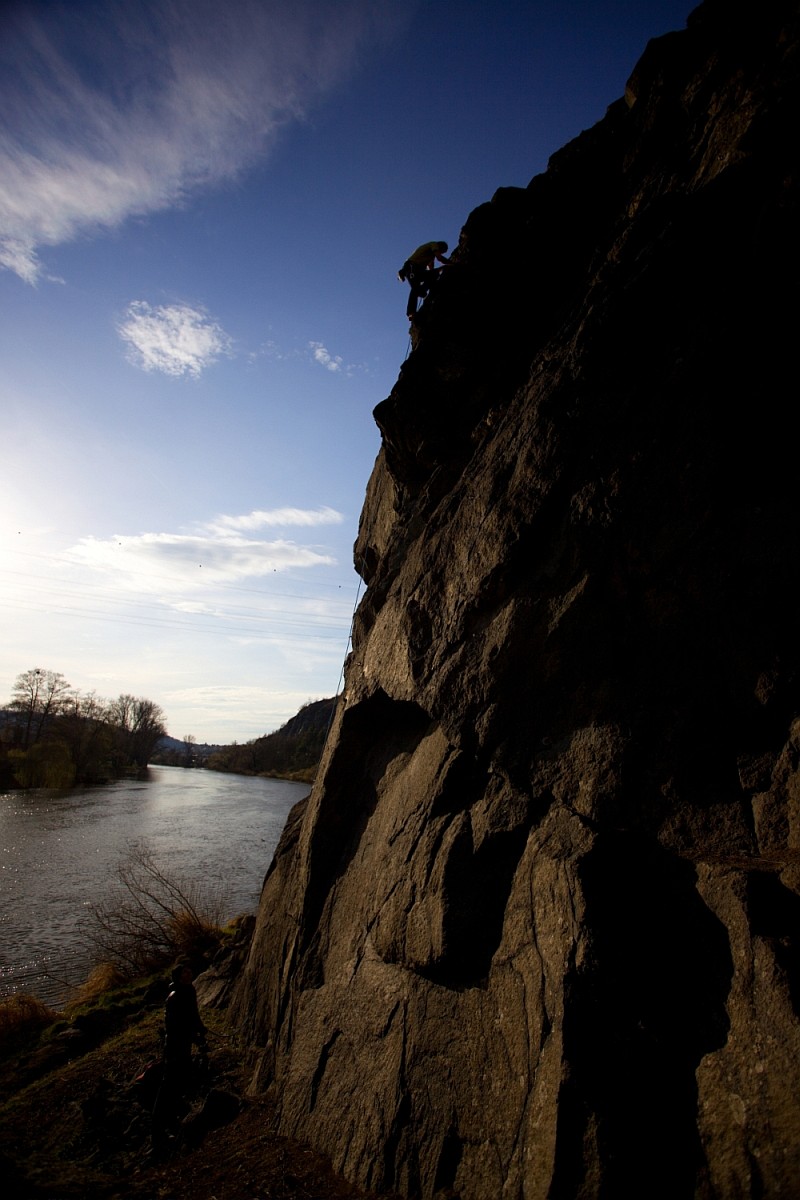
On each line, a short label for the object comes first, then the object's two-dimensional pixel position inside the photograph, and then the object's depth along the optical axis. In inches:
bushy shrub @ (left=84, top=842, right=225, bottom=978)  548.7
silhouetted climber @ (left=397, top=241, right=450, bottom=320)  400.2
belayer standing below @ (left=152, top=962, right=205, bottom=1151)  290.7
